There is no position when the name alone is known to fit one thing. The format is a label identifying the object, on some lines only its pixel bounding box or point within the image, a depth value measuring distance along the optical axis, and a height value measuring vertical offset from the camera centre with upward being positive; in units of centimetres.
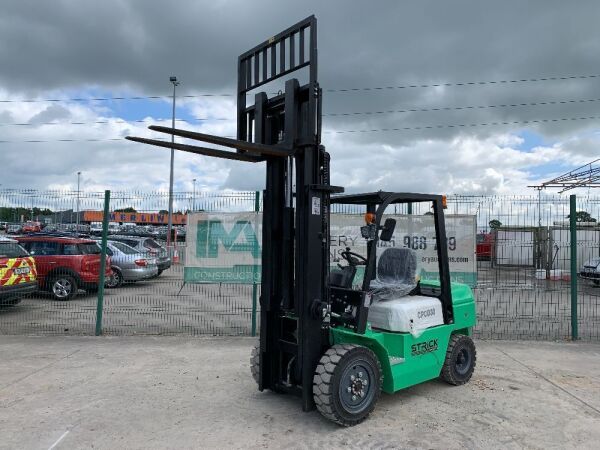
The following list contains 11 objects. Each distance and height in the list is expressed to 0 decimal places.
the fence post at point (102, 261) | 818 -47
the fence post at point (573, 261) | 824 -29
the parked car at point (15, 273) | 970 -86
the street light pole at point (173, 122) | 2591 +622
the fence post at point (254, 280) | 817 -74
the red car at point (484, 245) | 926 -5
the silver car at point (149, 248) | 1110 -41
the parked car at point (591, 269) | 1152 -61
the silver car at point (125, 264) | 1341 -87
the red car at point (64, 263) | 1198 -76
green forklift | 454 -48
